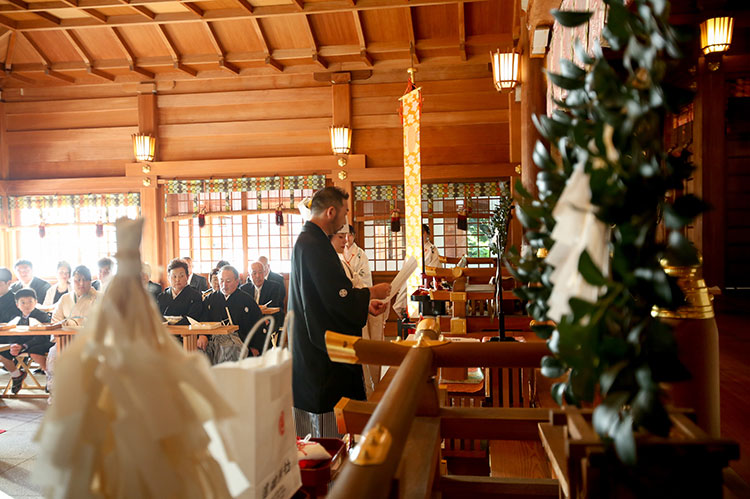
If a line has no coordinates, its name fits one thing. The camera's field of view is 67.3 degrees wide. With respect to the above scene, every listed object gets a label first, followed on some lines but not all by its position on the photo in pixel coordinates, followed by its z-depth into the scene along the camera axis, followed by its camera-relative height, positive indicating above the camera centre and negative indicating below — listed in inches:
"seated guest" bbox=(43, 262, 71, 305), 307.0 -27.1
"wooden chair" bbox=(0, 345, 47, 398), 242.2 -67.6
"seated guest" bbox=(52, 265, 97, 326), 249.6 -25.7
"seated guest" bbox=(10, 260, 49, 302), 308.8 -25.2
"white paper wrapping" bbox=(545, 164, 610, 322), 29.5 -0.6
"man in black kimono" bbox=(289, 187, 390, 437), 114.1 -17.8
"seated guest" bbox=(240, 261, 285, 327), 298.0 -29.8
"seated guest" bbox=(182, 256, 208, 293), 339.2 -28.1
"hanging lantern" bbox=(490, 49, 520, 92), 242.8 +70.9
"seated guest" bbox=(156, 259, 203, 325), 247.0 -28.3
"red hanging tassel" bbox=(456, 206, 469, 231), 361.4 +7.8
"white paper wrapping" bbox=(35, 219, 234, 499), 24.9 -7.9
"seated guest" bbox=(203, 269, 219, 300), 270.5 -24.6
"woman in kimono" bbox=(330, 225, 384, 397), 191.8 -34.6
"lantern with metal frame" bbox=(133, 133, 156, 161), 376.5 +59.9
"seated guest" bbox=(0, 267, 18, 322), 275.4 -31.7
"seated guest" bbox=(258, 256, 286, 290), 310.0 -23.4
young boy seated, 245.9 -47.6
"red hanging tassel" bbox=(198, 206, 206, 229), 388.8 +11.1
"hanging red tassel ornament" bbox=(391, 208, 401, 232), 363.6 +7.6
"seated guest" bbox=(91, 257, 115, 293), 265.6 -14.6
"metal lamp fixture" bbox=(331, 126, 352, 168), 359.3 +60.4
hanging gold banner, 224.5 +24.6
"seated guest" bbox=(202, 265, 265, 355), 247.6 -31.6
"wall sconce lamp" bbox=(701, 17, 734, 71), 170.1 +59.7
